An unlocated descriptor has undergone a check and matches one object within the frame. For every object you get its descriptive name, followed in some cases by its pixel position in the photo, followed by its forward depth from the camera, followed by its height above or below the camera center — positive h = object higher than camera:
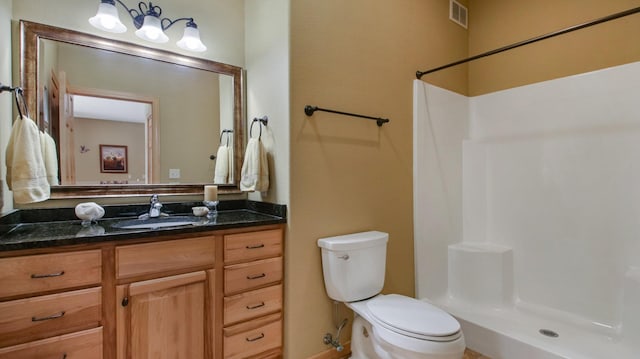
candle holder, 1.84 -0.19
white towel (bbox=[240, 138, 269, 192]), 1.75 +0.05
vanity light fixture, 1.57 +0.86
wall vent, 2.56 +1.43
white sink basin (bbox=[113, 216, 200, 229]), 1.50 -0.24
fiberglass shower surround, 1.90 -0.27
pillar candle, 1.83 -0.10
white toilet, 1.34 -0.69
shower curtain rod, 1.38 +0.76
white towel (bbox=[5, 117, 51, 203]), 1.23 +0.06
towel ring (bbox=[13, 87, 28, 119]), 1.25 +0.35
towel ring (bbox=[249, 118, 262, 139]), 1.92 +0.33
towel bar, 1.70 +0.39
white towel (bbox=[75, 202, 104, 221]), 1.41 -0.16
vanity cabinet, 1.11 -0.52
